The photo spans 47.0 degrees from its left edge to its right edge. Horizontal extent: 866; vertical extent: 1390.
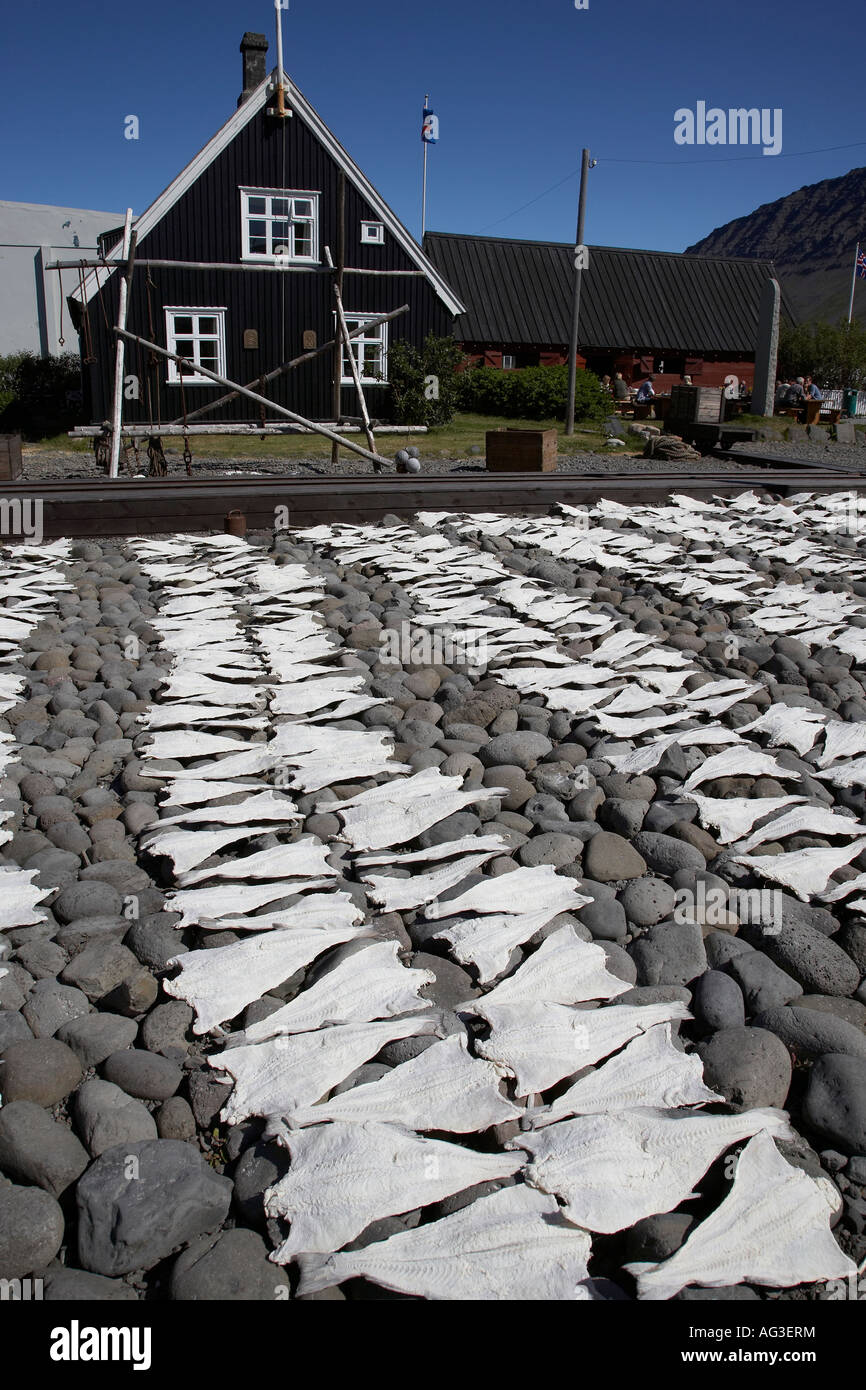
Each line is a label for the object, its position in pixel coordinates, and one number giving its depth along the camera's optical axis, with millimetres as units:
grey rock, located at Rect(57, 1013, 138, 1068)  2080
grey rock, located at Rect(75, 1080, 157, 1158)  1863
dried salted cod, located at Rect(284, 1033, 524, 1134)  1896
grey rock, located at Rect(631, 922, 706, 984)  2381
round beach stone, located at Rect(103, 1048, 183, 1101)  1981
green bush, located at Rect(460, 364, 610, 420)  21875
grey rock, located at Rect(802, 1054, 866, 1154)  1881
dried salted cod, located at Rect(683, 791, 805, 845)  3029
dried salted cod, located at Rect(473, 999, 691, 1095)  2027
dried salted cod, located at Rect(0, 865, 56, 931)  2475
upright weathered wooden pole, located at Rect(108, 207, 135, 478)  10102
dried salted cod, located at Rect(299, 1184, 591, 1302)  1582
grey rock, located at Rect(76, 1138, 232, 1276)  1660
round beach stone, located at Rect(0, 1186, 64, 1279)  1641
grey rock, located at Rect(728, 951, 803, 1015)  2283
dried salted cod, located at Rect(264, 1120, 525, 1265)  1677
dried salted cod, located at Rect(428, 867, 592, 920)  2594
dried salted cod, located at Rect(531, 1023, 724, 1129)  1949
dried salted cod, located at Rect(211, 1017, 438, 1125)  1941
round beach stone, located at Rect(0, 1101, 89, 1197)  1782
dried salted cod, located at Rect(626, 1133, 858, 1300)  1593
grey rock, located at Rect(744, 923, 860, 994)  2350
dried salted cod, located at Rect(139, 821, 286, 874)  2768
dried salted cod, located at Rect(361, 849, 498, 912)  2629
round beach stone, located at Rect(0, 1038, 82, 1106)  1950
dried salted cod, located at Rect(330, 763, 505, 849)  2959
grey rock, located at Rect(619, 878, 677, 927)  2623
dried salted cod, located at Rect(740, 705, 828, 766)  3709
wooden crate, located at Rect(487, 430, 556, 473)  11664
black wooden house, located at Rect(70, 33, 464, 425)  19391
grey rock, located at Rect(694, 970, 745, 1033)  2211
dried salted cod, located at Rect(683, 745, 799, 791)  3346
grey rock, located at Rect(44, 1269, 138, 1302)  1600
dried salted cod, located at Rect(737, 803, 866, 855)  2998
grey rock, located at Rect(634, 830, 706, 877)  2846
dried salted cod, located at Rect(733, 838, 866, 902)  2717
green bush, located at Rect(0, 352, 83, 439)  23000
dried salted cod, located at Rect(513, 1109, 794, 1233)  1725
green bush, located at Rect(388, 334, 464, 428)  20547
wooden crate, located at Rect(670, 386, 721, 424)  18125
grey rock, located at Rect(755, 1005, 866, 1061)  2104
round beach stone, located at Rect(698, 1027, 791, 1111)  1993
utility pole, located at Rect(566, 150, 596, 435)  18402
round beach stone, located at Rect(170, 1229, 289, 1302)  1589
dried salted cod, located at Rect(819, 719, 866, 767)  3609
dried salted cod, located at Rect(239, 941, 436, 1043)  2166
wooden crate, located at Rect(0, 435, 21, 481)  10312
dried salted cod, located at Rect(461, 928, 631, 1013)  2268
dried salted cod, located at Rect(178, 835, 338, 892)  2713
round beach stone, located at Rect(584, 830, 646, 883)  2814
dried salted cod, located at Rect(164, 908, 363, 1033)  2211
